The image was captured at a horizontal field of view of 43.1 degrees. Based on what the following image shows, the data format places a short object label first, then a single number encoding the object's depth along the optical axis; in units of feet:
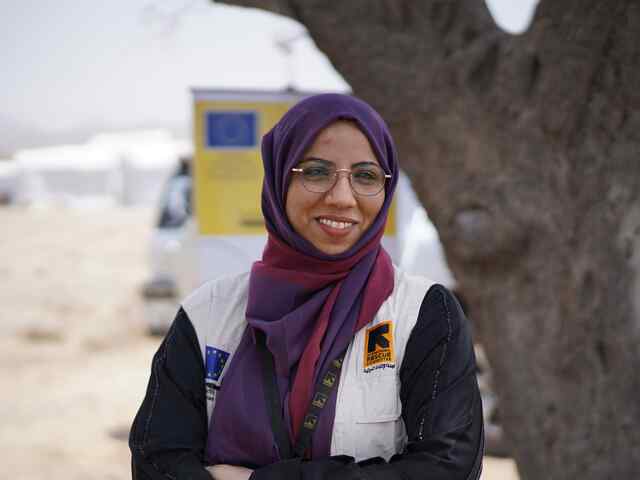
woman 5.02
